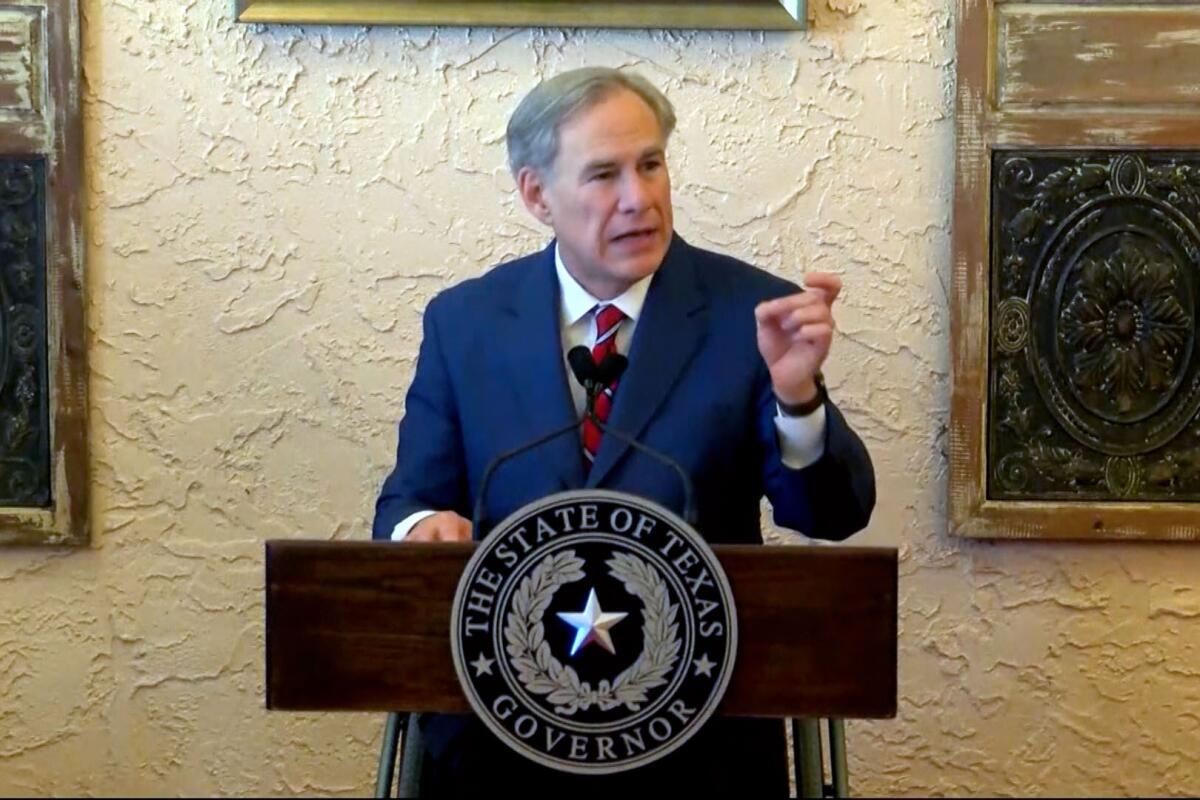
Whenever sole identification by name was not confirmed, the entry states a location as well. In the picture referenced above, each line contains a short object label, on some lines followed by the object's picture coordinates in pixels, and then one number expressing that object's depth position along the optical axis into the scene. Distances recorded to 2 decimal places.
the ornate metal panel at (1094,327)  5.09
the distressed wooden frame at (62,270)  5.04
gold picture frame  4.98
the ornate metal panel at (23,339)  5.11
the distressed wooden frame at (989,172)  5.02
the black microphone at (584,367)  3.38
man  3.55
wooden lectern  2.99
